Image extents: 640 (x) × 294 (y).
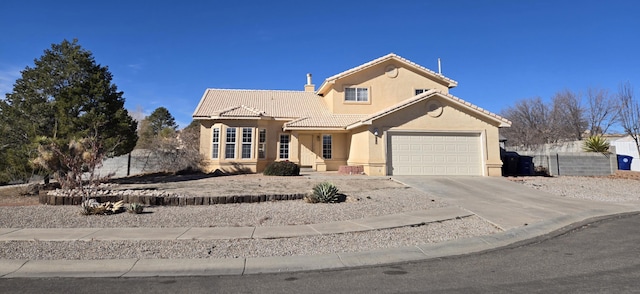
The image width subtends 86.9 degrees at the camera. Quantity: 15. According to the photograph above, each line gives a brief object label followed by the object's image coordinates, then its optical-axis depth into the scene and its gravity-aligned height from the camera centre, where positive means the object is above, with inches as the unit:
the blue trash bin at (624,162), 893.0 +18.6
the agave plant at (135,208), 356.2 -42.5
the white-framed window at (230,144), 835.4 +59.2
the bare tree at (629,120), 893.2 +127.3
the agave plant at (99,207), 354.0 -42.2
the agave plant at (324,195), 427.5 -33.9
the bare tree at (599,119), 1345.0 +202.7
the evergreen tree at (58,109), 537.0 +98.4
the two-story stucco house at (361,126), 716.0 +96.3
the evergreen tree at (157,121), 1850.4 +262.7
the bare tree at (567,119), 1354.6 +205.2
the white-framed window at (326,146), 877.2 +57.8
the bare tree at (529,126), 1355.8 +183.7
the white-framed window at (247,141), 838.5 +67.1
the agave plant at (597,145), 797.9 +57.3
